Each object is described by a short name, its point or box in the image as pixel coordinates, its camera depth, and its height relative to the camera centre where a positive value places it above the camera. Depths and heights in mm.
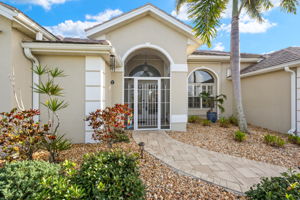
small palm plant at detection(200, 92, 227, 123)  9656 -281
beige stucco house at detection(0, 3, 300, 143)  4664 +1386
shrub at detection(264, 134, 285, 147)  5200 -1575
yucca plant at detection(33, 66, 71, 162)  3586 -1232
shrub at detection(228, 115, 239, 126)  9159 -1364
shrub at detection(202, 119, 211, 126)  8582 -1432
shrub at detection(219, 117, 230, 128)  8260 -1391
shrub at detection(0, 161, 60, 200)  1714 -1107
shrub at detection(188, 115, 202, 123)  9444 -1321
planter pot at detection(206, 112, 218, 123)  9734 -1168
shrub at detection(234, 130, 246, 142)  5651 -1509
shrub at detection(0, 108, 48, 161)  3211 -926
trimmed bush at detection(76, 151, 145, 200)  1822 -1145
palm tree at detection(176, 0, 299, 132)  5661 +3622
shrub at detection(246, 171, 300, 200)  1671 -1155
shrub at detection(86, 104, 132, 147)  4441 -724
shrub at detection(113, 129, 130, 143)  5292 -1487
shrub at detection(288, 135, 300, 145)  5585 -1626
